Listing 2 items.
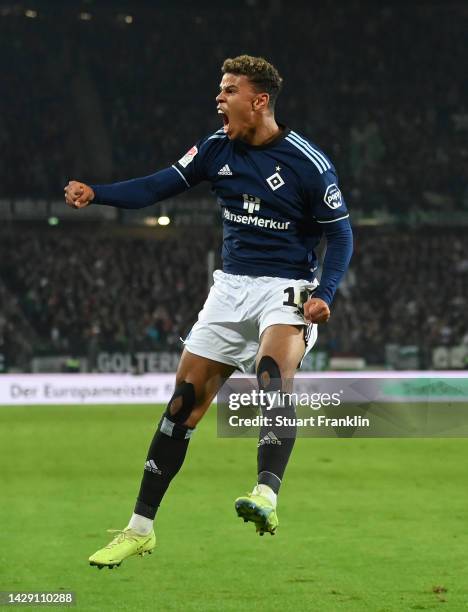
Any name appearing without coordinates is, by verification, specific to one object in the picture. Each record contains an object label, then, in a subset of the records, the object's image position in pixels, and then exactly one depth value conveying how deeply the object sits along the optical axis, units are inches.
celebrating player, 416.5
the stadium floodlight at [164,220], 2097.6
